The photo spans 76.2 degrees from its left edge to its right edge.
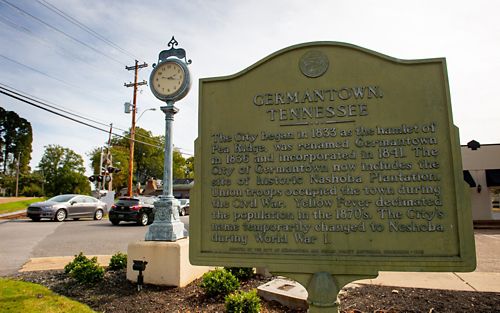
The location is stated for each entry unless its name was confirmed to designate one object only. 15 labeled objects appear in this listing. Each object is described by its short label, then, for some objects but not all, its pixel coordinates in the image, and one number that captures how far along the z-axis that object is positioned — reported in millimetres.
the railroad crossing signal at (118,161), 54344
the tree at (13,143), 63328
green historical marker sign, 2637
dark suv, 16328
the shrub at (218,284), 4574
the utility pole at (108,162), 28958
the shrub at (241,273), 5379
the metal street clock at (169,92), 5766
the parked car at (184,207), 25412
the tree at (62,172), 48625
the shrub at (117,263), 6090
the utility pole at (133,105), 22941
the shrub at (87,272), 5387
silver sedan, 17234
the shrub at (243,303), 3730
